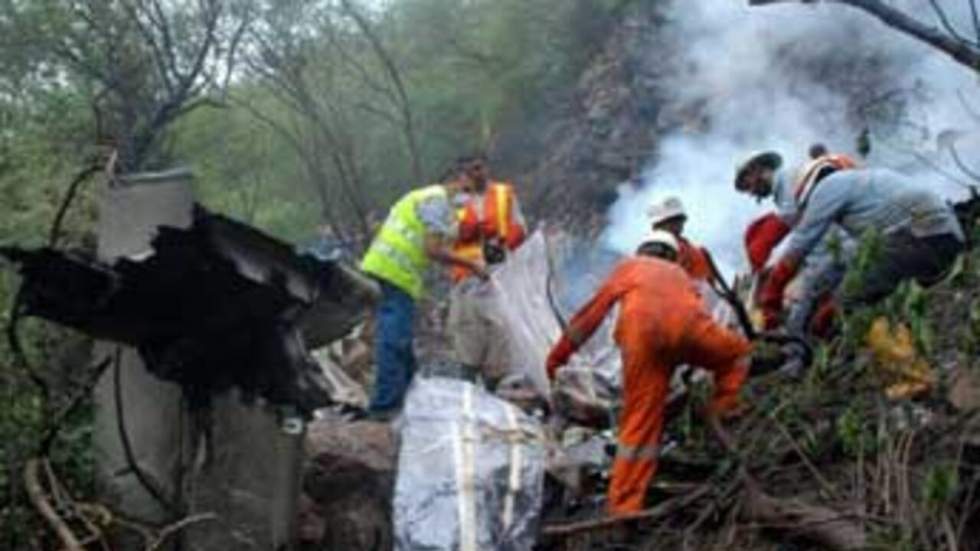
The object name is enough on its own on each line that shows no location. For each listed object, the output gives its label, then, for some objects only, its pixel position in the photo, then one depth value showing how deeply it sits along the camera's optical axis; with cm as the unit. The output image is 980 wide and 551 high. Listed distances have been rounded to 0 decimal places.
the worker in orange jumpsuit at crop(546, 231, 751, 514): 595
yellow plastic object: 558
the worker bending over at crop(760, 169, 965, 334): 655
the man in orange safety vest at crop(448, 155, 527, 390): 808
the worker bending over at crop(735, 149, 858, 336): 673
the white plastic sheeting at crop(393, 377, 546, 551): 605
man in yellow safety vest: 773
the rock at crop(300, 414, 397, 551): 661
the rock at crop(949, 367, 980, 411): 519
